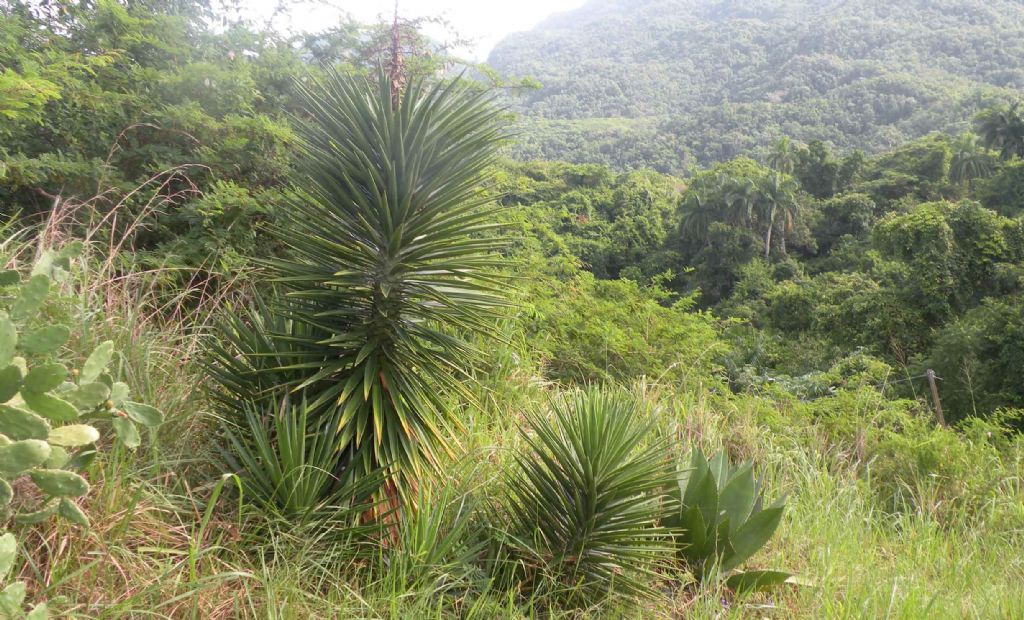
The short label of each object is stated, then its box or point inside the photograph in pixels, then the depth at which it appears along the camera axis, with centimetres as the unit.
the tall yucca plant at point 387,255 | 277
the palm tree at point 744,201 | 4081
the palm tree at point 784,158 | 4978
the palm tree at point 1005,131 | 3884
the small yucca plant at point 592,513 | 258
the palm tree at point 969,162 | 3662
